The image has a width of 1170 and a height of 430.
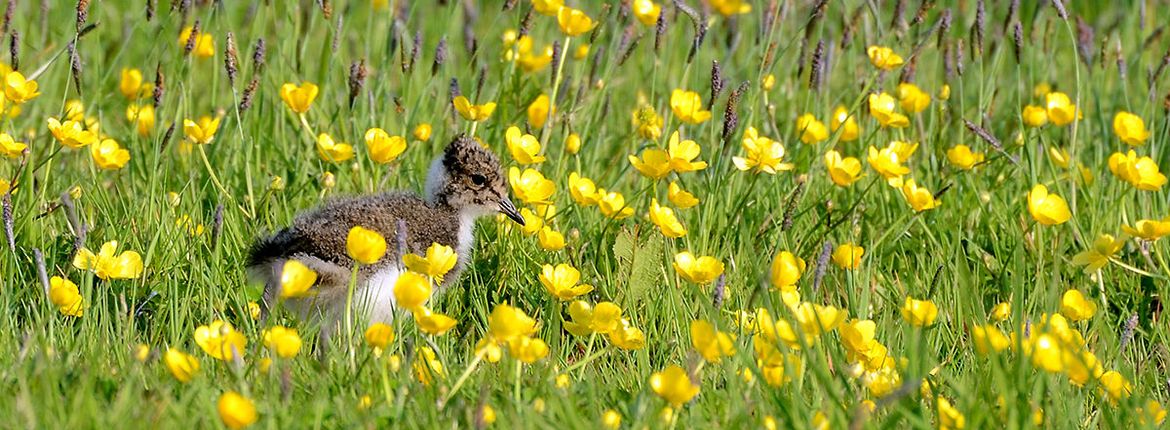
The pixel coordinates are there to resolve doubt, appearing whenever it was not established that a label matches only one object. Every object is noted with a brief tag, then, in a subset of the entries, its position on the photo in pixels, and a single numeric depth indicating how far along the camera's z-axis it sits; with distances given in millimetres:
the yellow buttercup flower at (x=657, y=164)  9389
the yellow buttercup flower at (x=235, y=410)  5887
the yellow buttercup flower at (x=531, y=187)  9445
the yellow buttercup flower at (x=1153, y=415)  7035
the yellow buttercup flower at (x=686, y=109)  10656
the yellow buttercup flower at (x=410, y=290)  6863
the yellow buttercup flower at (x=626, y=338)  7781
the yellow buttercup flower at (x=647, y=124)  10875
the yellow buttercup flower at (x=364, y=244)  7051
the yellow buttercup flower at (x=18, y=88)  9414
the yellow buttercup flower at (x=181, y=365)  6691
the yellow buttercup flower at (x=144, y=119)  11421
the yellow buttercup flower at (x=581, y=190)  9523
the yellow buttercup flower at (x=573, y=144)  10781
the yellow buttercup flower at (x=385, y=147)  9594
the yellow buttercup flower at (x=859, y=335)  7410
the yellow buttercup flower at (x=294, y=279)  6902
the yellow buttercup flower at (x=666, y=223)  8883
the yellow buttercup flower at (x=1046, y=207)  9102
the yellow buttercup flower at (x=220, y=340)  6941
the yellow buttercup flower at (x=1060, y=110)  11039
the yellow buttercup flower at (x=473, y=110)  10234
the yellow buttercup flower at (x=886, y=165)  9711
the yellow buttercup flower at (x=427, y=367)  7324
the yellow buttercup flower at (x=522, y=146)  9867
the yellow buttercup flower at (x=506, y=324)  6816
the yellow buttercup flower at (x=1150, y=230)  8961
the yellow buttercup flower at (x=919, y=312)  7570
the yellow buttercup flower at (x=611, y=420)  6730
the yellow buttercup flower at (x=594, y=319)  7723
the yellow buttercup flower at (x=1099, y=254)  8867
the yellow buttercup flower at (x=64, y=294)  7723
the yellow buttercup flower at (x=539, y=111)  11391
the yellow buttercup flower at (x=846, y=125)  11477
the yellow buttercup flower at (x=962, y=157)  10602
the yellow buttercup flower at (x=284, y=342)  6859
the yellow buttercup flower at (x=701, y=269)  8219
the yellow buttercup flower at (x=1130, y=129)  10719
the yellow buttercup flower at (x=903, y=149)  10305
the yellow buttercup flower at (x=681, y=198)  9344
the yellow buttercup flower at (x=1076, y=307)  8234
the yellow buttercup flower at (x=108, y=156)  9469
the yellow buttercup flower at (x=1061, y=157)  10867
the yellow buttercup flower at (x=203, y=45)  11656
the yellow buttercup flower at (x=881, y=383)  7191
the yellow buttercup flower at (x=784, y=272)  7691
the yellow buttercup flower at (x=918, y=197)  9406
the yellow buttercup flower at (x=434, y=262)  7590
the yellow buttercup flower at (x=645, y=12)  11539
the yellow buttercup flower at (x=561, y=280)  8281
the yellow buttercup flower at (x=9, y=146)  9078
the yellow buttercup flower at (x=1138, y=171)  9617
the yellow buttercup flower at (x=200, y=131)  9609
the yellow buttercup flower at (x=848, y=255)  8828
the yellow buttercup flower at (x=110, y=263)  8320
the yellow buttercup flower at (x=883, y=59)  11281
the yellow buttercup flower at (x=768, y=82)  11679
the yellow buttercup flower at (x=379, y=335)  6945
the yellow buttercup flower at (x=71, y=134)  9062
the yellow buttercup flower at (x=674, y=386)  6488
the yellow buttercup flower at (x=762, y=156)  9789
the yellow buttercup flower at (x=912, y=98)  11578
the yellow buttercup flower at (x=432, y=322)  6926
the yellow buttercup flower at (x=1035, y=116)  11055
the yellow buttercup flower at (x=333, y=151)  10031
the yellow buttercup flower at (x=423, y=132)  10732
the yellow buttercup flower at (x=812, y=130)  11076
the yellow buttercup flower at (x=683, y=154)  9359
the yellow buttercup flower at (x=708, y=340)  6820
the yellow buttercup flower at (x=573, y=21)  10875
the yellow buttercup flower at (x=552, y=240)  9195
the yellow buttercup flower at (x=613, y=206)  9711
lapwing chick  8953
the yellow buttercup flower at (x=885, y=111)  10687
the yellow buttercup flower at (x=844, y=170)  9961
